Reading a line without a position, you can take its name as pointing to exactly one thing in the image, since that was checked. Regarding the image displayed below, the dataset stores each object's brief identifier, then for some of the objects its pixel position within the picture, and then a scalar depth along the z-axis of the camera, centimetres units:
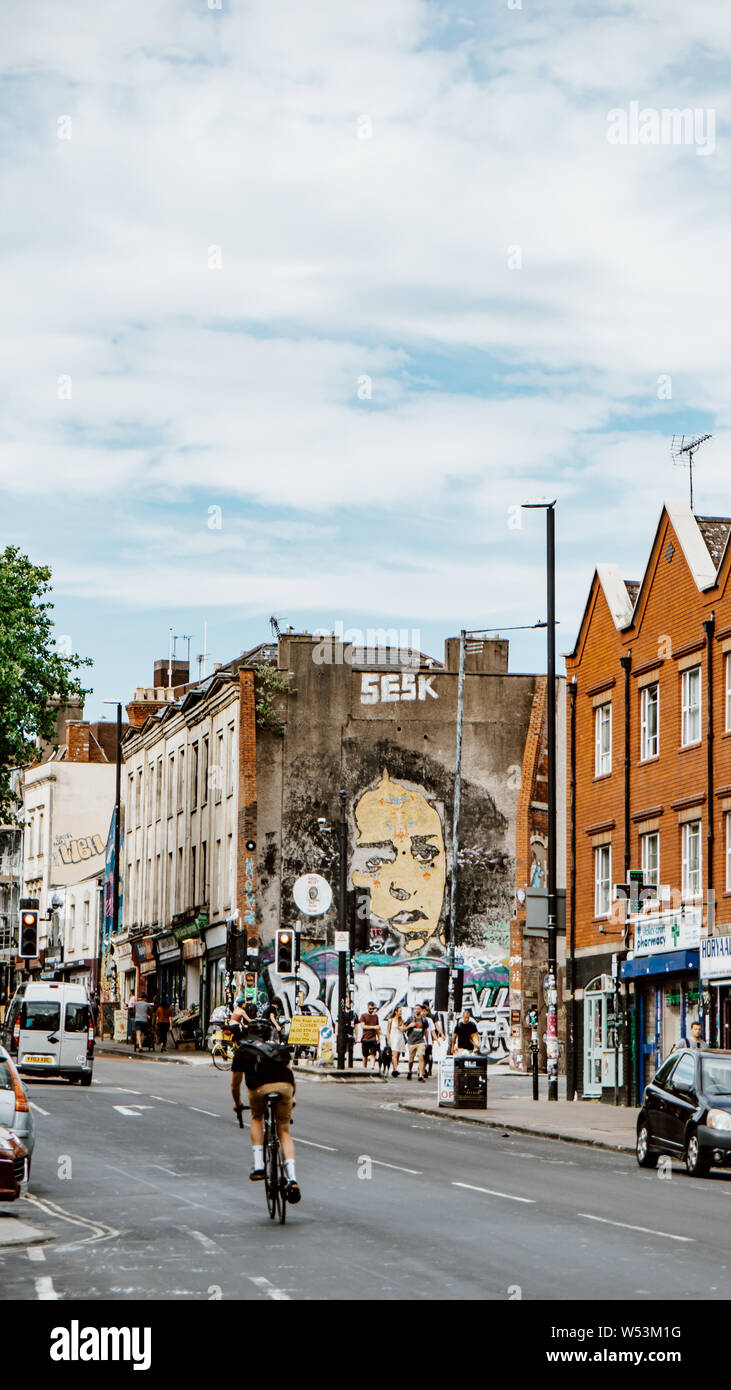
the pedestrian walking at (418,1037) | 4416
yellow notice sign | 4916
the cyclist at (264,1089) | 1648
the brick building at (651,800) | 3675
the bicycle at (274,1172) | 1653
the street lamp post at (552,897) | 3570
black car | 2362
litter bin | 3494
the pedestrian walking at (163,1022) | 6091
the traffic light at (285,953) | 4259
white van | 3959
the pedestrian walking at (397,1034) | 4996
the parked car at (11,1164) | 1692
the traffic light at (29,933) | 3216
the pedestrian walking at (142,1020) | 5622
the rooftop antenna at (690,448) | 4428
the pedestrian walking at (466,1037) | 3672
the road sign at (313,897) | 5894
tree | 4922
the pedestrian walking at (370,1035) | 4619
